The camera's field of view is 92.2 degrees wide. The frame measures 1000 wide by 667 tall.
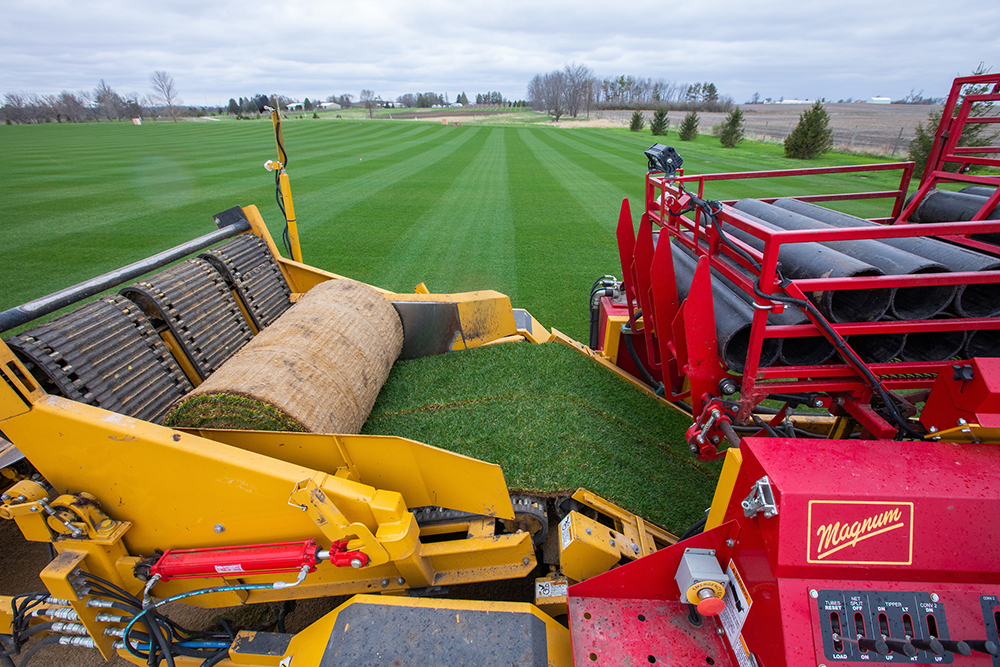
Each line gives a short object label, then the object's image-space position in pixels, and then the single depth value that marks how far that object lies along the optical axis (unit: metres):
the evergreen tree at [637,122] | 45.41
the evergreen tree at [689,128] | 36.66
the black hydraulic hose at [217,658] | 2.50
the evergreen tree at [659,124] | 39.69
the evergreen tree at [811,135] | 24.52
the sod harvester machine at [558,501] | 1.72
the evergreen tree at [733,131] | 31.72
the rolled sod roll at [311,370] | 2.57
